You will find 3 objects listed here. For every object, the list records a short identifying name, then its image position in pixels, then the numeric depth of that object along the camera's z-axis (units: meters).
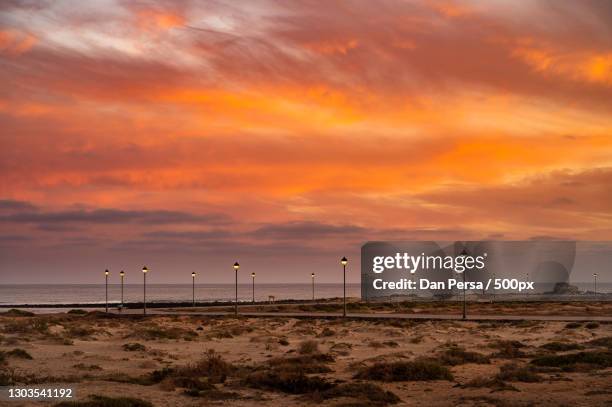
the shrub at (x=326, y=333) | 45.22
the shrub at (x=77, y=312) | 74.89
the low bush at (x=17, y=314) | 72.77
